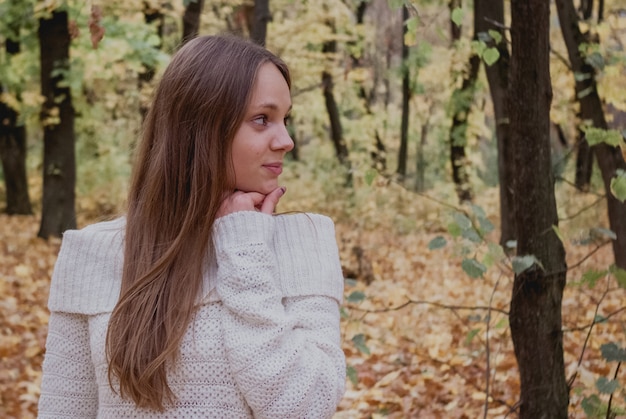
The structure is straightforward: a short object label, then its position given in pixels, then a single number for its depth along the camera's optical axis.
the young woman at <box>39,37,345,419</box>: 1.75
